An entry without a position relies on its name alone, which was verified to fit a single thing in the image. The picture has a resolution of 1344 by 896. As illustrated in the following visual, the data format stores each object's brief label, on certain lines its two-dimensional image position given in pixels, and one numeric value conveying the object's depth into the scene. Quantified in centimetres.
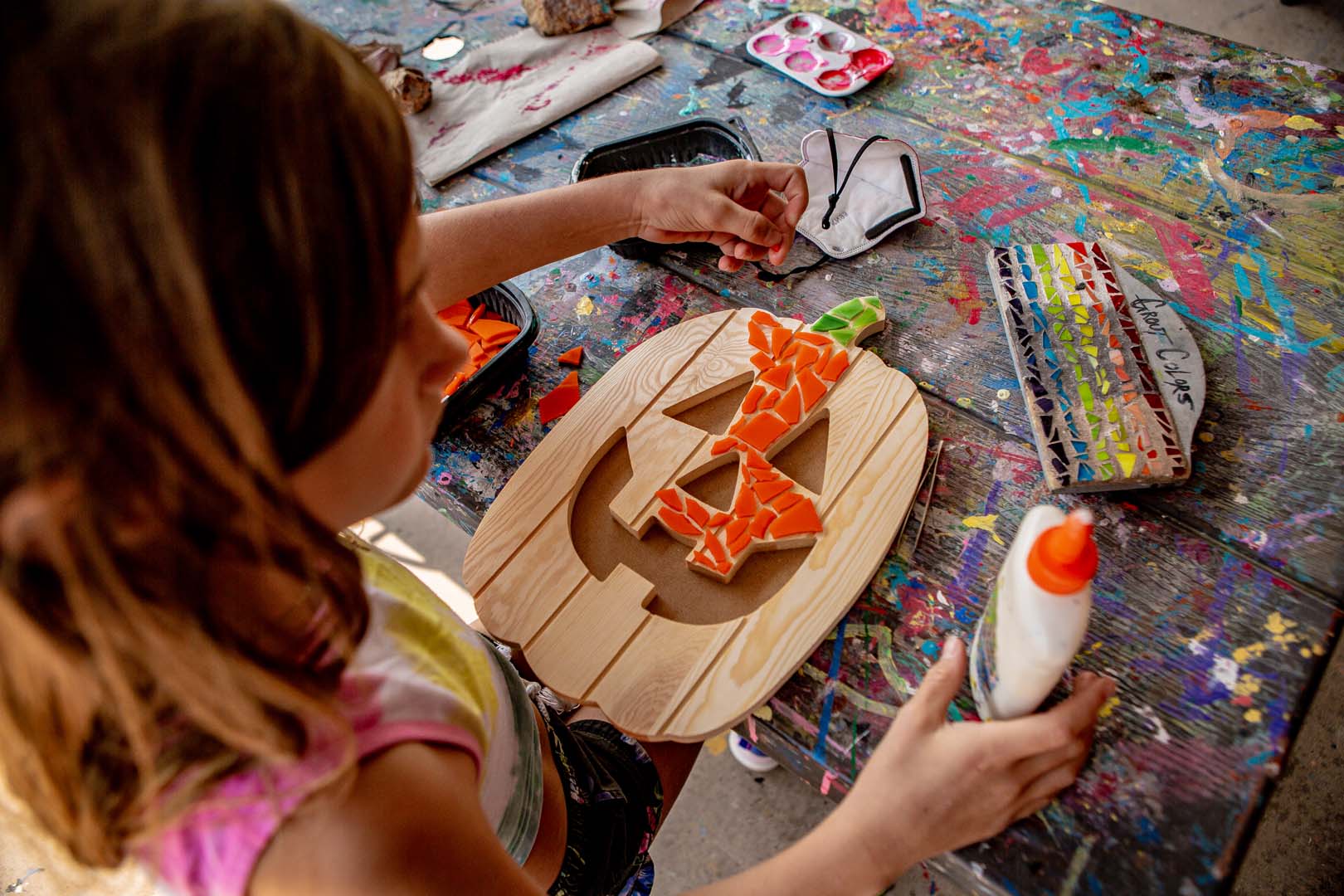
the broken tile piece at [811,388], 89
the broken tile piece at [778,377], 91
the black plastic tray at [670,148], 113
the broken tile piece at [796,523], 80
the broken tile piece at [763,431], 87
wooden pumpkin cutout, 75
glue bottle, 55
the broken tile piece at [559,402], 96
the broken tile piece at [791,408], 88
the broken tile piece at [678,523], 82
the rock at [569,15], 143
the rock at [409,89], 131
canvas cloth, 129
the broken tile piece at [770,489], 83
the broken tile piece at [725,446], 88
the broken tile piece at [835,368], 91
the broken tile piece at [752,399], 90
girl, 33
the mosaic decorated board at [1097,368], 78
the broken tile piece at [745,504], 82
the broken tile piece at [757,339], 94
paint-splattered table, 65
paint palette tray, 122
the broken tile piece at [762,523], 81
